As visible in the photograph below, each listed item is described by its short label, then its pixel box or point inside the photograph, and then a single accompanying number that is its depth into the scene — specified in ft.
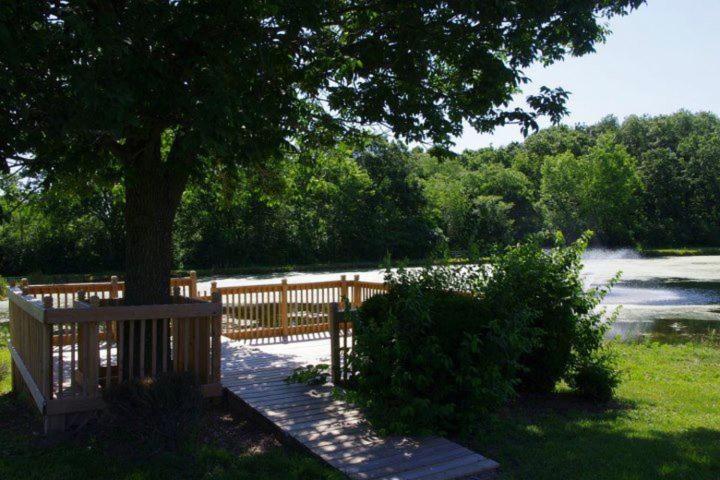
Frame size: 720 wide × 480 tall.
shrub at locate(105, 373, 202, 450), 17.85
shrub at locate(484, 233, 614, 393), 24.35
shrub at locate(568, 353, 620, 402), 24.85
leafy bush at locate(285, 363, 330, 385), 25.39
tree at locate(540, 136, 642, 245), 195.42
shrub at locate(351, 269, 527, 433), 18.76
